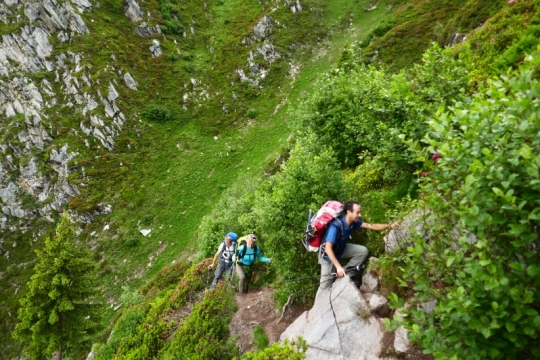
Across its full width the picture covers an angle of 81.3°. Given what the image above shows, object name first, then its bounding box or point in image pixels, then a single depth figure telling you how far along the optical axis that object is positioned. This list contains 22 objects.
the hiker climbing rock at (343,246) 7.45
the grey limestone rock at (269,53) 45.62
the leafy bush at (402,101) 8.02
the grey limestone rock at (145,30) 48.15
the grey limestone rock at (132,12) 49.12
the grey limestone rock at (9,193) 34.88
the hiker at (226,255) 13.70
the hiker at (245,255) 12.71
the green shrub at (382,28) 39.25
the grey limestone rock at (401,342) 5.95
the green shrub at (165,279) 20.59
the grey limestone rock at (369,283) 7.56
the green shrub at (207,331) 10.28
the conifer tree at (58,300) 20.41
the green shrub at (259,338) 9.82
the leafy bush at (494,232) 2.96
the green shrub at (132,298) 20.05
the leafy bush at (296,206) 9.05
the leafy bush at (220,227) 17.94
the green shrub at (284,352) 7.16
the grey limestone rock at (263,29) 47.69
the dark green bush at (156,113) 40.06
